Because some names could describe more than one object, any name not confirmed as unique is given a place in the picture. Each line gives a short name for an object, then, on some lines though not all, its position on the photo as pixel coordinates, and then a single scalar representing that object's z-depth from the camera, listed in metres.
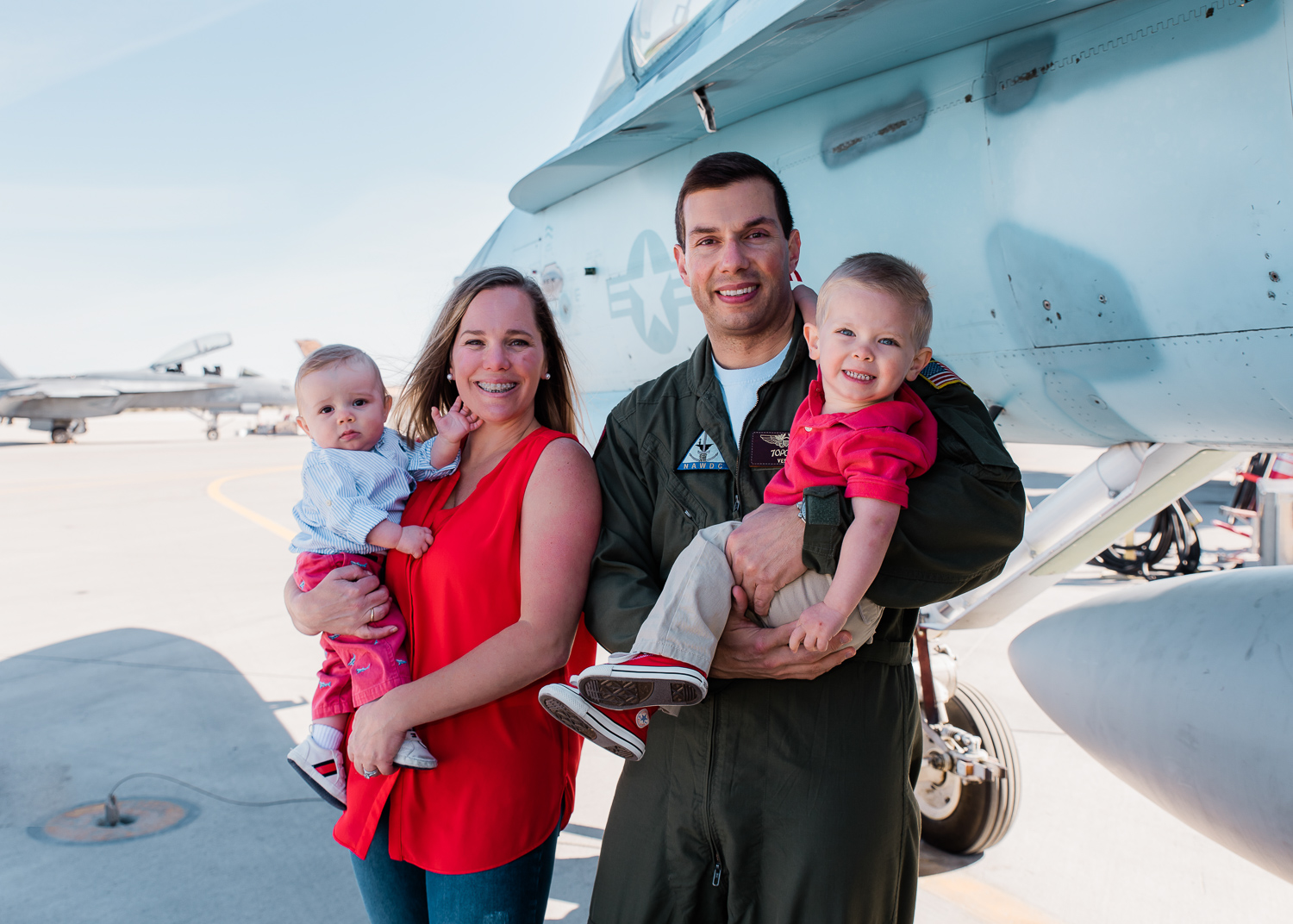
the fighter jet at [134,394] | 32.47
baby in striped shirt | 1.87
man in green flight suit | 1.59
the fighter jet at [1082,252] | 1.91
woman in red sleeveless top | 1.71
